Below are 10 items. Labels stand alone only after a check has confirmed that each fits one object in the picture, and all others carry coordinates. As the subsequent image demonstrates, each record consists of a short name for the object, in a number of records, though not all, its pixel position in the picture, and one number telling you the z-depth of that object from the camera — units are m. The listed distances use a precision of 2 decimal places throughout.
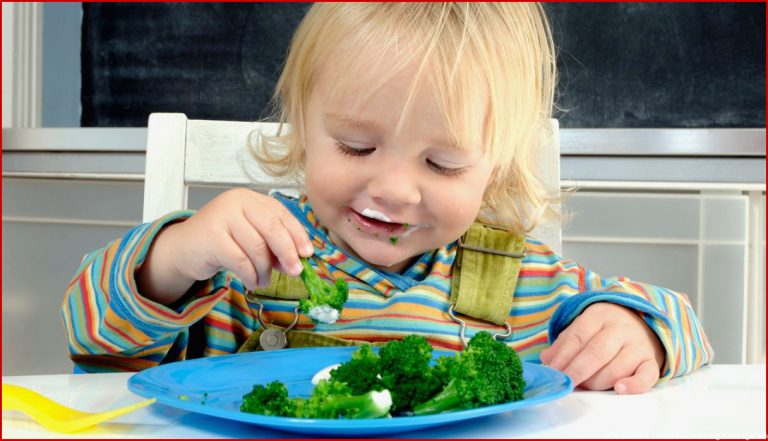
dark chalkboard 1.54
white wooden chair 0.96
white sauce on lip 0.84
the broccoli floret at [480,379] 0.66
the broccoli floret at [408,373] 0.67
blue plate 0.63
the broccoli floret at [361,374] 0.67
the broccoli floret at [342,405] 0.64
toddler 0.78
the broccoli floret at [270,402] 0.64
